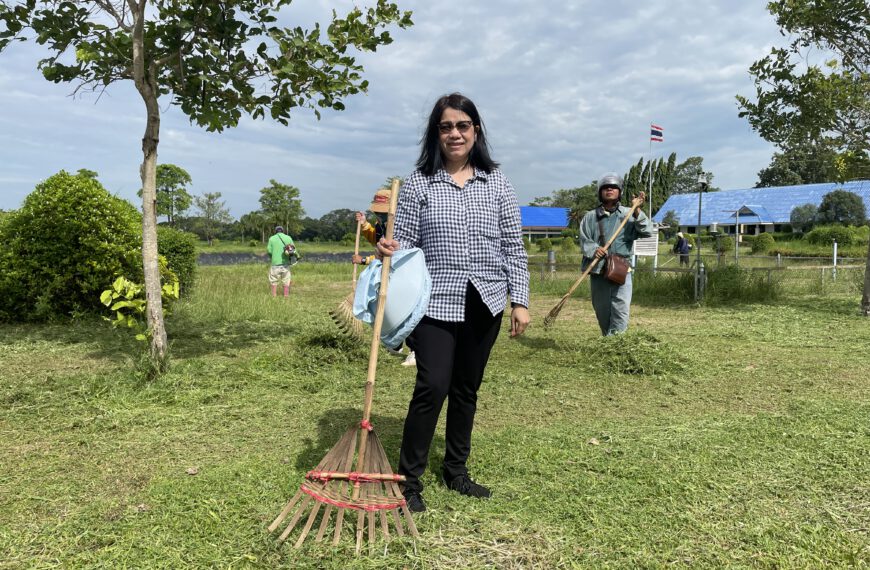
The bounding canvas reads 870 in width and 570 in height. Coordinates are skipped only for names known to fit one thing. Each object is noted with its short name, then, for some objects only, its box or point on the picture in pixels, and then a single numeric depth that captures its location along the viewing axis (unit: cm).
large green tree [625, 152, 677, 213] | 6109
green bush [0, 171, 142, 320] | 713
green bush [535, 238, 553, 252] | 3468
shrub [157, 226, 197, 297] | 966
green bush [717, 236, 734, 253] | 3117
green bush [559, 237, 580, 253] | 3083
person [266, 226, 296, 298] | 1155
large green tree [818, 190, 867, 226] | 3525
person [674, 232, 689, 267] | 1728
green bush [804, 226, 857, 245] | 2855
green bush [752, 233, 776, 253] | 3036
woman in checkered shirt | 254
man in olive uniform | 577
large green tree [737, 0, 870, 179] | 834
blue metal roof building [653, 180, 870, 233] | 4506
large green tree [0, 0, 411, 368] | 466
